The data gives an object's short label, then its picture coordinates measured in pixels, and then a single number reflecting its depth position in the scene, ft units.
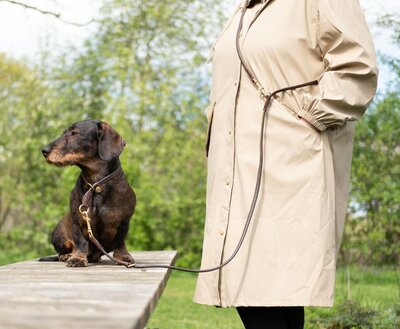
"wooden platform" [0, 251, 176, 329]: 6.28
